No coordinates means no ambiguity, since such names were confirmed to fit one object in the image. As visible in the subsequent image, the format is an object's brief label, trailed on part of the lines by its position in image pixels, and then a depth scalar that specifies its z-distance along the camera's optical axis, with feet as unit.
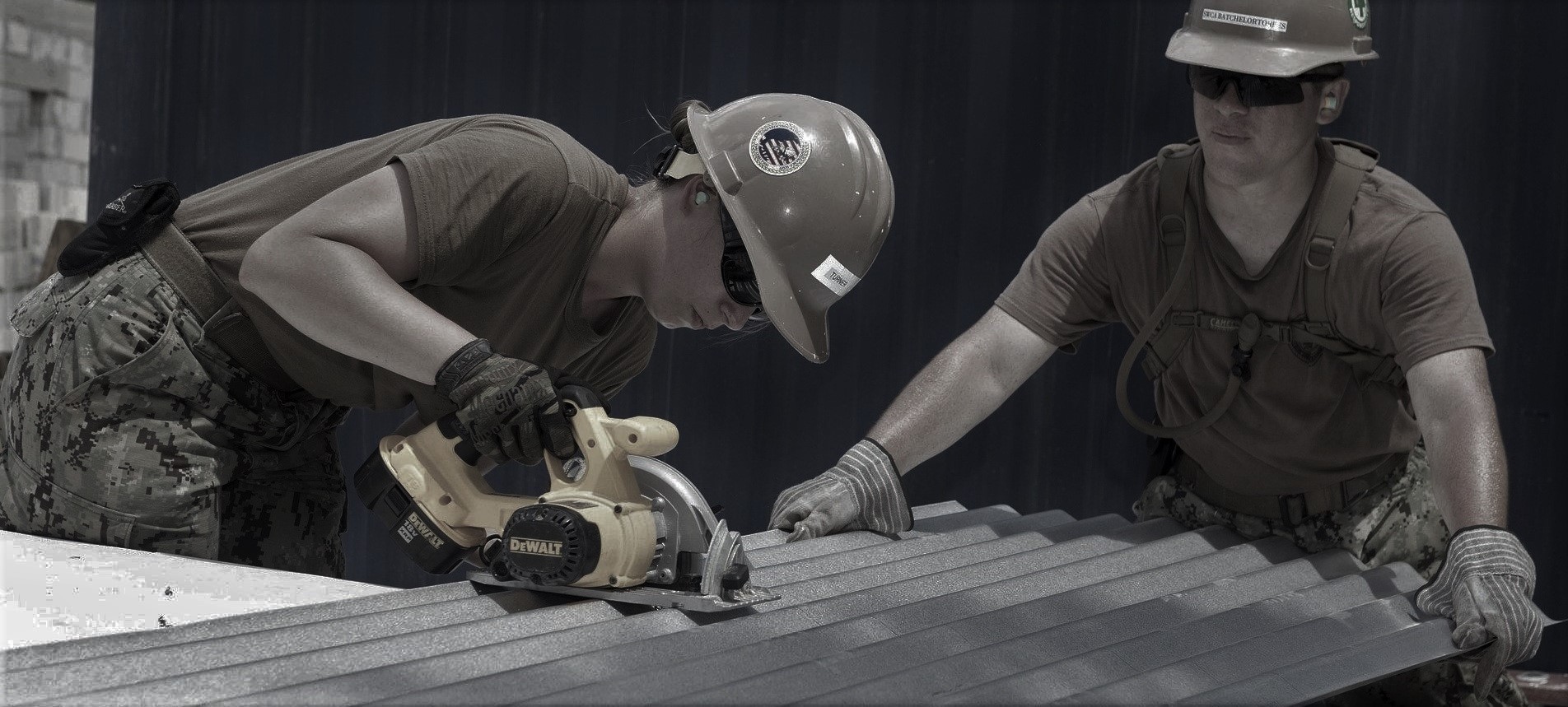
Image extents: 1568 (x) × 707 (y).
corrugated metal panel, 10.47
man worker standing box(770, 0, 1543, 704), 12.45
